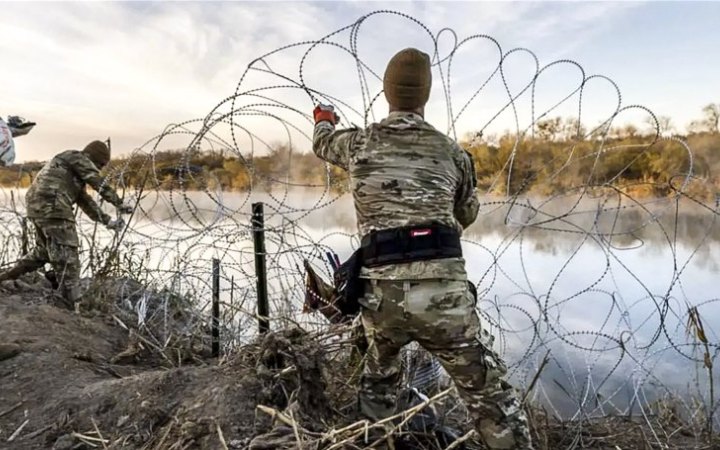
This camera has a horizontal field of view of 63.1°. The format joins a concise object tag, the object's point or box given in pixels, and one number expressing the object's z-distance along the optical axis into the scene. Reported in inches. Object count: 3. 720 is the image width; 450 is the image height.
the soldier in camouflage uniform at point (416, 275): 93.3
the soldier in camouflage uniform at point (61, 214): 218.7
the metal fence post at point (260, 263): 141.6
